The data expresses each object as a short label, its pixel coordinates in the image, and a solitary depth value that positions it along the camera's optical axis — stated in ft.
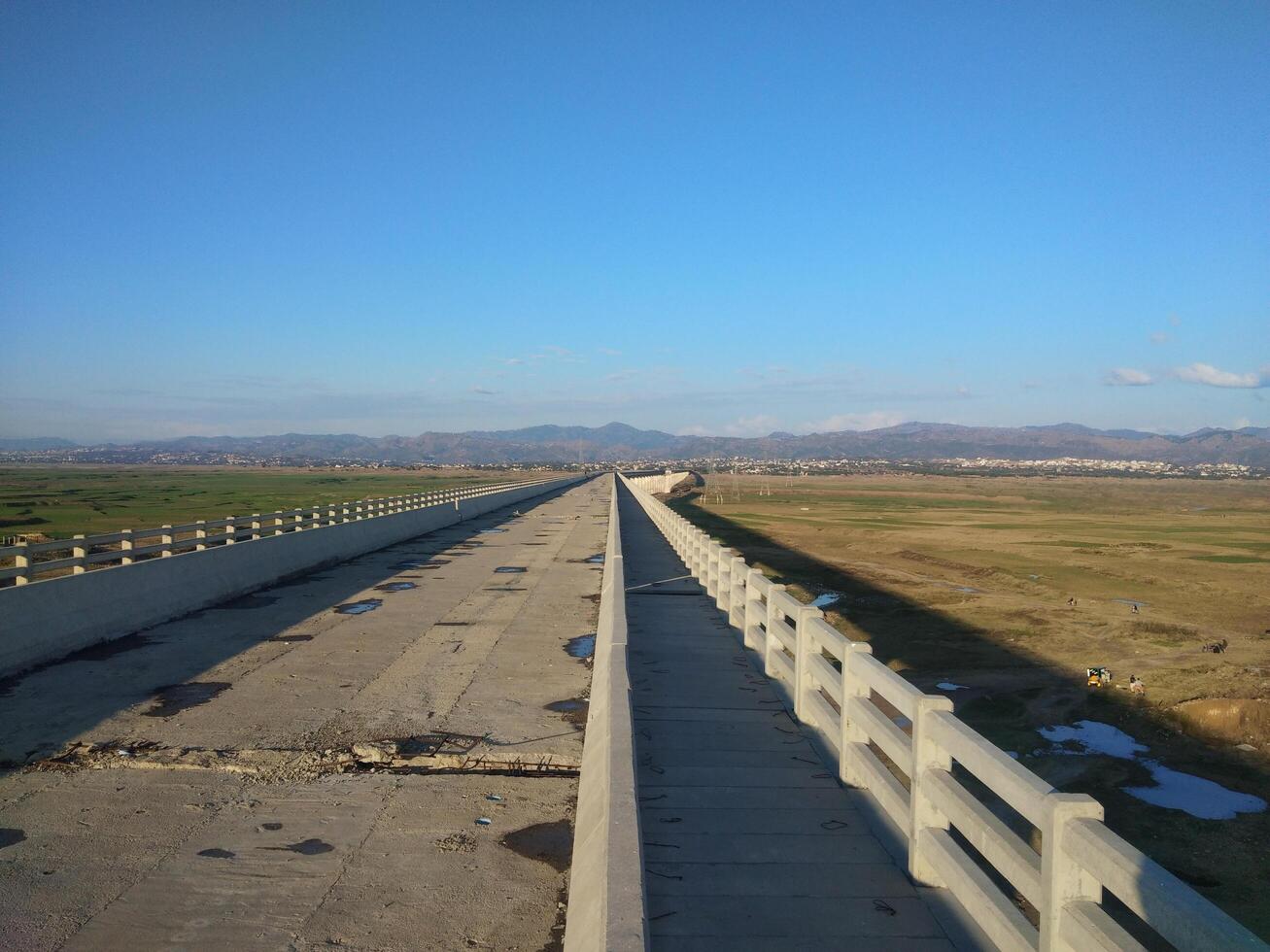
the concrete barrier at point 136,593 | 40.24
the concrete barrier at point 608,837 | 13.35
